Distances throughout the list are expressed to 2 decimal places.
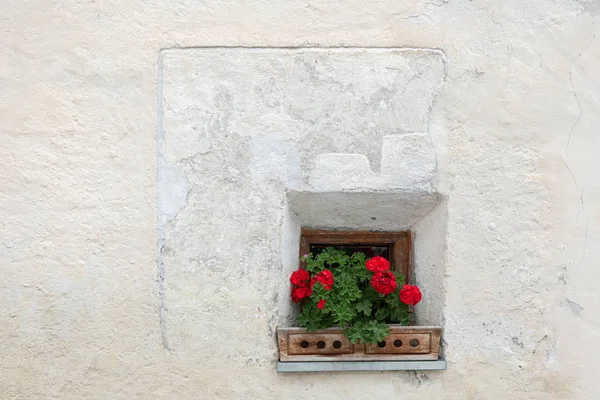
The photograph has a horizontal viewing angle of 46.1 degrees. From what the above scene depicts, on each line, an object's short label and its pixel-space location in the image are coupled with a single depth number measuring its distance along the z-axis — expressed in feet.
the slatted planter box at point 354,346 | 10.12
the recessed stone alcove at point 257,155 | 10.05
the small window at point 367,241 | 11.30
